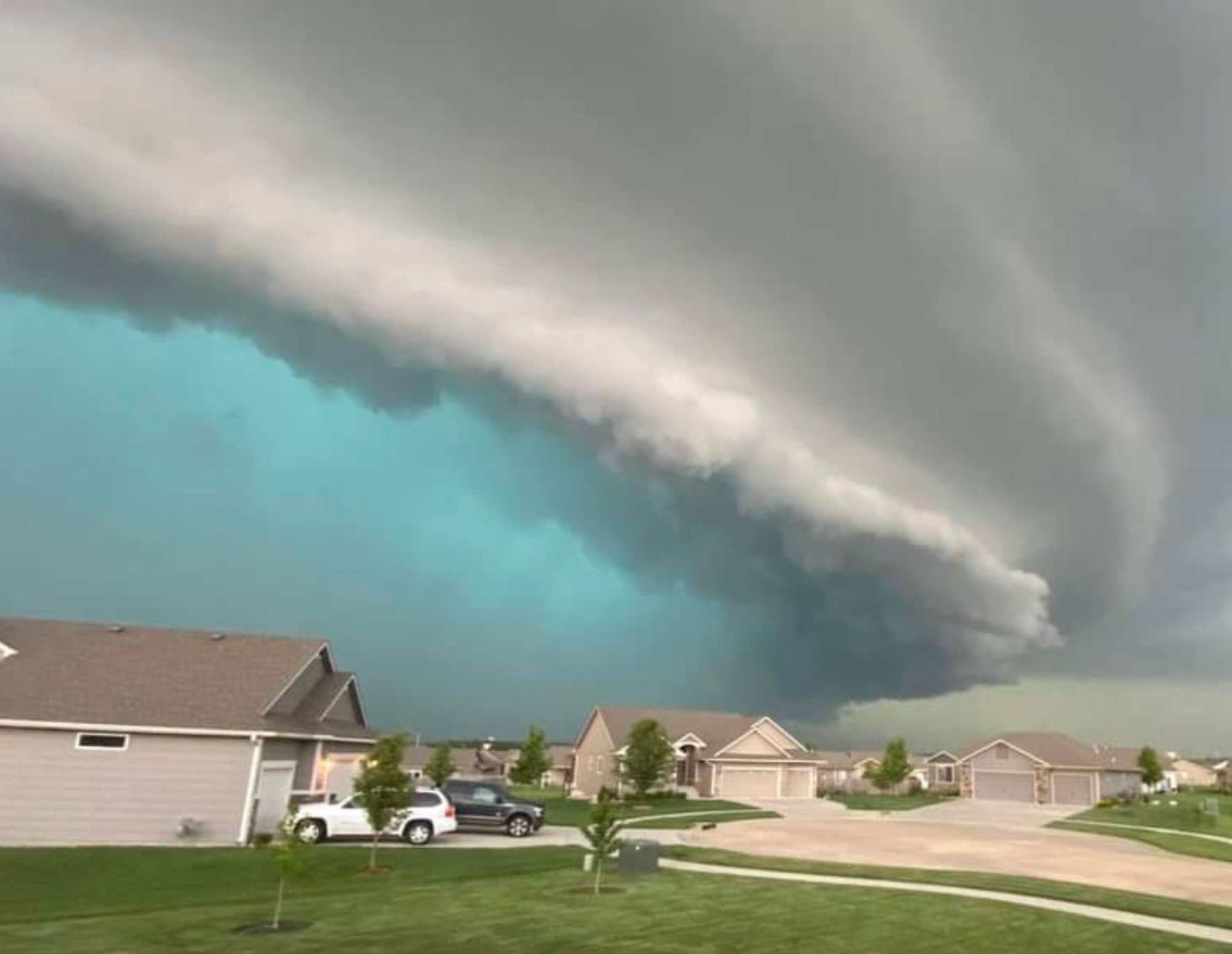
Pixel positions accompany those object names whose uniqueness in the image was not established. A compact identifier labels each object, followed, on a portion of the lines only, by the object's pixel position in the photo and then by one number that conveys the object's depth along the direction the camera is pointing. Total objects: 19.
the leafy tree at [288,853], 14.85
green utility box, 22.05
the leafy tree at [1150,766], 83.62
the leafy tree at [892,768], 67.88
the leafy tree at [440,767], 55.31
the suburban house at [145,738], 25.64
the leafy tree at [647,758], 57.41
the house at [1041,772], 75.19
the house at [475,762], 103.56
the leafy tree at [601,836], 19.88
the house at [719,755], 67.56
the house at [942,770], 109.50
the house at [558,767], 114.00
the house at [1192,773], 146.88
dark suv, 32.16
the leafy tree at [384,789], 23.00
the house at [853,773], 98.00
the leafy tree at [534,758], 78.25
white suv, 27.17
